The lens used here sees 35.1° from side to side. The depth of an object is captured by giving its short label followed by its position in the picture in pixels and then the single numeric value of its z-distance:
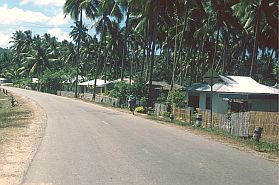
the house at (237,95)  30.31
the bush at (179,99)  30.38
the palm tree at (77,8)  53.19
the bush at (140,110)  32.95
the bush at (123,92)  39.09
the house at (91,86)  59.92
